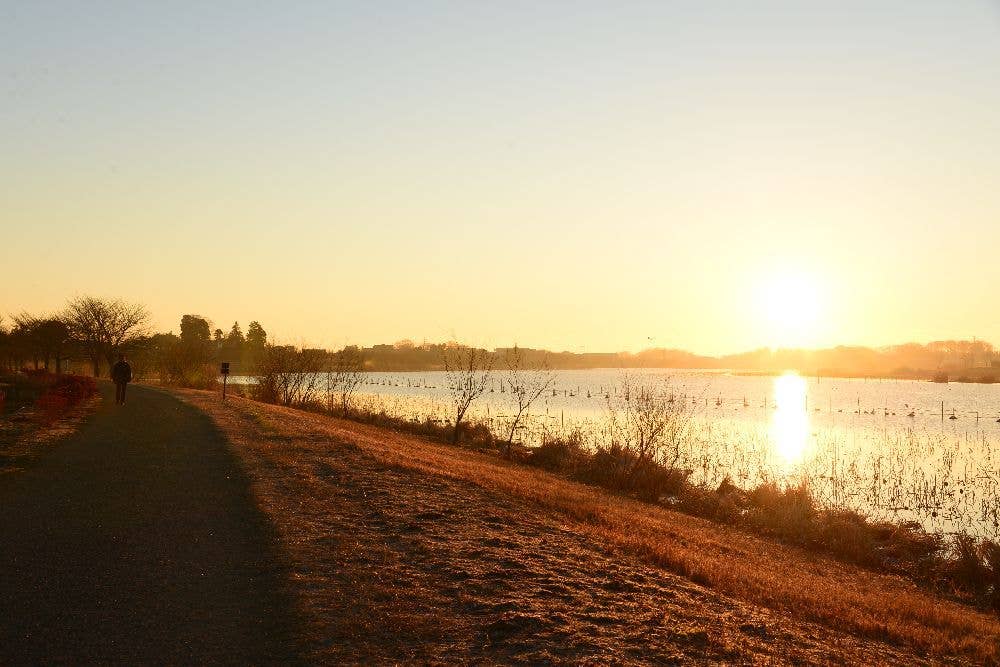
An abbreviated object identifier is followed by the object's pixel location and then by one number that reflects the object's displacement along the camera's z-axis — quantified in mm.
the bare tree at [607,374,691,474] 26375
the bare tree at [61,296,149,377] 70250
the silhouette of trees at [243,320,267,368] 114875
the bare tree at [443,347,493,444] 34694
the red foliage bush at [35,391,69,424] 24355
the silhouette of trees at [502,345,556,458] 34969
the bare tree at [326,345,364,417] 45562
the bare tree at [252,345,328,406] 44938
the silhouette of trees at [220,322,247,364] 121062
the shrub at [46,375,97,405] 30103
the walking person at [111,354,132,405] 30938
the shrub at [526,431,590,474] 28328
